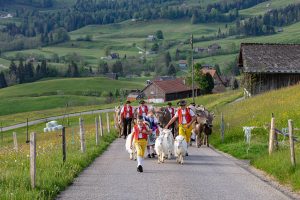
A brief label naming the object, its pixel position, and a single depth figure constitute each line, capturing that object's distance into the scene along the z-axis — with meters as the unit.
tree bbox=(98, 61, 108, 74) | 185.50
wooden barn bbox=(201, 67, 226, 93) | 133.01
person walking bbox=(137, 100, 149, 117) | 25.72
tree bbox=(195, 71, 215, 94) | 102.49
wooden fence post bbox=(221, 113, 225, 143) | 28.69
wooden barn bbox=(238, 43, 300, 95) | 51.41
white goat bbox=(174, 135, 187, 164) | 19.97
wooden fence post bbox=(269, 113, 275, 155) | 19.82
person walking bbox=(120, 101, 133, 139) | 30.08
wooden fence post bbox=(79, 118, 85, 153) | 21.47
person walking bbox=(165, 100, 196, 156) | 21.98
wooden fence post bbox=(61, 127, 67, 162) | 17.99
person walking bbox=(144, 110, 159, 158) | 22.22
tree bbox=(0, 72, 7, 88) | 165.50
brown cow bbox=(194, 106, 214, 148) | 28.23
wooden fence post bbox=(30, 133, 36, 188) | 13.53
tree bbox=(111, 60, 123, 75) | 187.73
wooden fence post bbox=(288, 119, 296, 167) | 16.48
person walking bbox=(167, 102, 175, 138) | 28.18
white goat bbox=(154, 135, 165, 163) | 20.22
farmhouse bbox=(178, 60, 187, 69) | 192.20
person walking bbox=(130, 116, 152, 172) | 18.81
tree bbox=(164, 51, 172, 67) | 195.90
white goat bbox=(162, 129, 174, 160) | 20.44
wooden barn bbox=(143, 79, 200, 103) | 115.62
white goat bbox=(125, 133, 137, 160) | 21.27
